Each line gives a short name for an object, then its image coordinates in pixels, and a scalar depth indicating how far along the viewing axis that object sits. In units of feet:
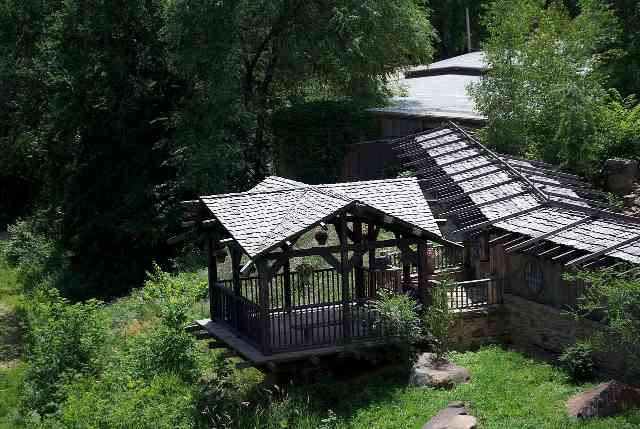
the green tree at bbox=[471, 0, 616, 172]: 83.41
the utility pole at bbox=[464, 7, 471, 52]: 171.01
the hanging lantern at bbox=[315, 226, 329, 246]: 70.31
